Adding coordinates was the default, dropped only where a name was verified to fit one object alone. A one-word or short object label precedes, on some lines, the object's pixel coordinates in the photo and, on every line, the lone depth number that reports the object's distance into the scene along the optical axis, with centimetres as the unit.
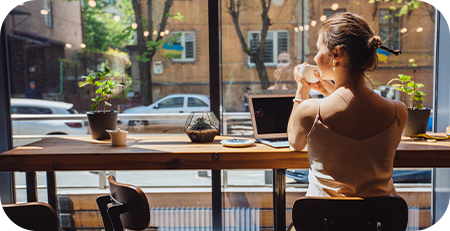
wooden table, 167
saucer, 182
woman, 112
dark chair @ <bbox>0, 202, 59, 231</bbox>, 112
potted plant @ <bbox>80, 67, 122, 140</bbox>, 211
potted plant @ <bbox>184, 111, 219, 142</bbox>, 200
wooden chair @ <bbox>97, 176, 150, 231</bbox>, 128
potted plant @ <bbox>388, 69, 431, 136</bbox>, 204
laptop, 207
